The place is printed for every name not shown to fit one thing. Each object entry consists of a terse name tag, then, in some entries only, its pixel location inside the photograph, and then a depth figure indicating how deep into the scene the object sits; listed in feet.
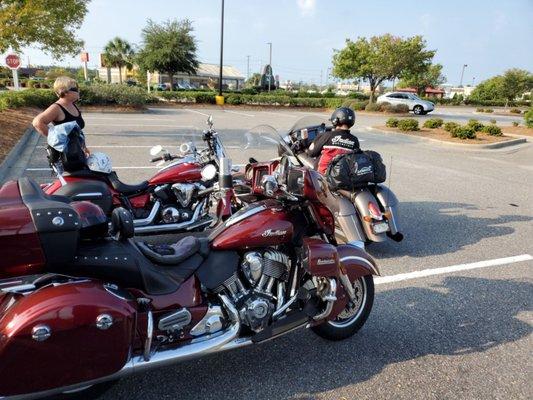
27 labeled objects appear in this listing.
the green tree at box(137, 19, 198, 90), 117.19
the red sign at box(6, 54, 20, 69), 46.68
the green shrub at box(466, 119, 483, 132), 52.90
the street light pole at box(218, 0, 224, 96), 95.82
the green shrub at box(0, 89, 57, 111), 52.65
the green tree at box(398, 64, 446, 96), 188.49
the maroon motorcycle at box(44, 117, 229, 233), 15.21
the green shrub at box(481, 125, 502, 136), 55.62
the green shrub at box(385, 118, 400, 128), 63.67
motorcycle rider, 17.03
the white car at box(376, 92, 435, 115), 102.38
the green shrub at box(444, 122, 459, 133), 54.35
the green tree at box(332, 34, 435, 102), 116.26
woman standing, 18.39
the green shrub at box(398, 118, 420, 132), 59.21
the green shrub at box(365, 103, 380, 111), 101.96
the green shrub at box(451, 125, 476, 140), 51.52
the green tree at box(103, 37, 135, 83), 182.39
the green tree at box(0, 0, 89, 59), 38.75
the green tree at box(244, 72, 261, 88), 255.29
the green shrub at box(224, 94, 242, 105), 106.93
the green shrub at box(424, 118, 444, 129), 62.08
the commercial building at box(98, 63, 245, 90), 224.61
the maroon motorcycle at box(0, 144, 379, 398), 6.26
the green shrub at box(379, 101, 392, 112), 101.24
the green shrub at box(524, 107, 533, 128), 65.43
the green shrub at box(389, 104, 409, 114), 101.51
